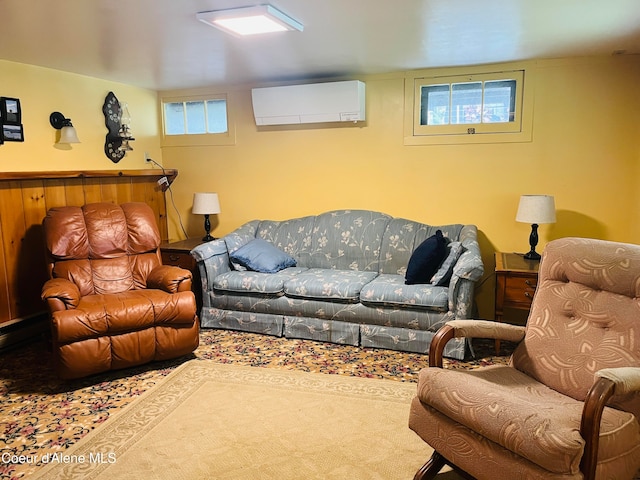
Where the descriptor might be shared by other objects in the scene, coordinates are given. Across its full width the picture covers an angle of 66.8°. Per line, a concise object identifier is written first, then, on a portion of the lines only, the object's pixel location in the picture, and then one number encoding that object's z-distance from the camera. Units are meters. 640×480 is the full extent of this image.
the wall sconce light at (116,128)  4.44
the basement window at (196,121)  4.87
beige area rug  2.17
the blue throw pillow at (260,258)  4.07
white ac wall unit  4.20
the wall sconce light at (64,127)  3.89
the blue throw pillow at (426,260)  3.57
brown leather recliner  2.96
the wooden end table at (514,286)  3.34
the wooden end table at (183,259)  4.31
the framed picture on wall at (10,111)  3.51
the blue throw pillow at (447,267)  3.53
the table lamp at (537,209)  3.50
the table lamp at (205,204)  4.57
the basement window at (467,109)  3.92
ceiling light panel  2.46
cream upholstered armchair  1.59
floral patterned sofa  3.44
